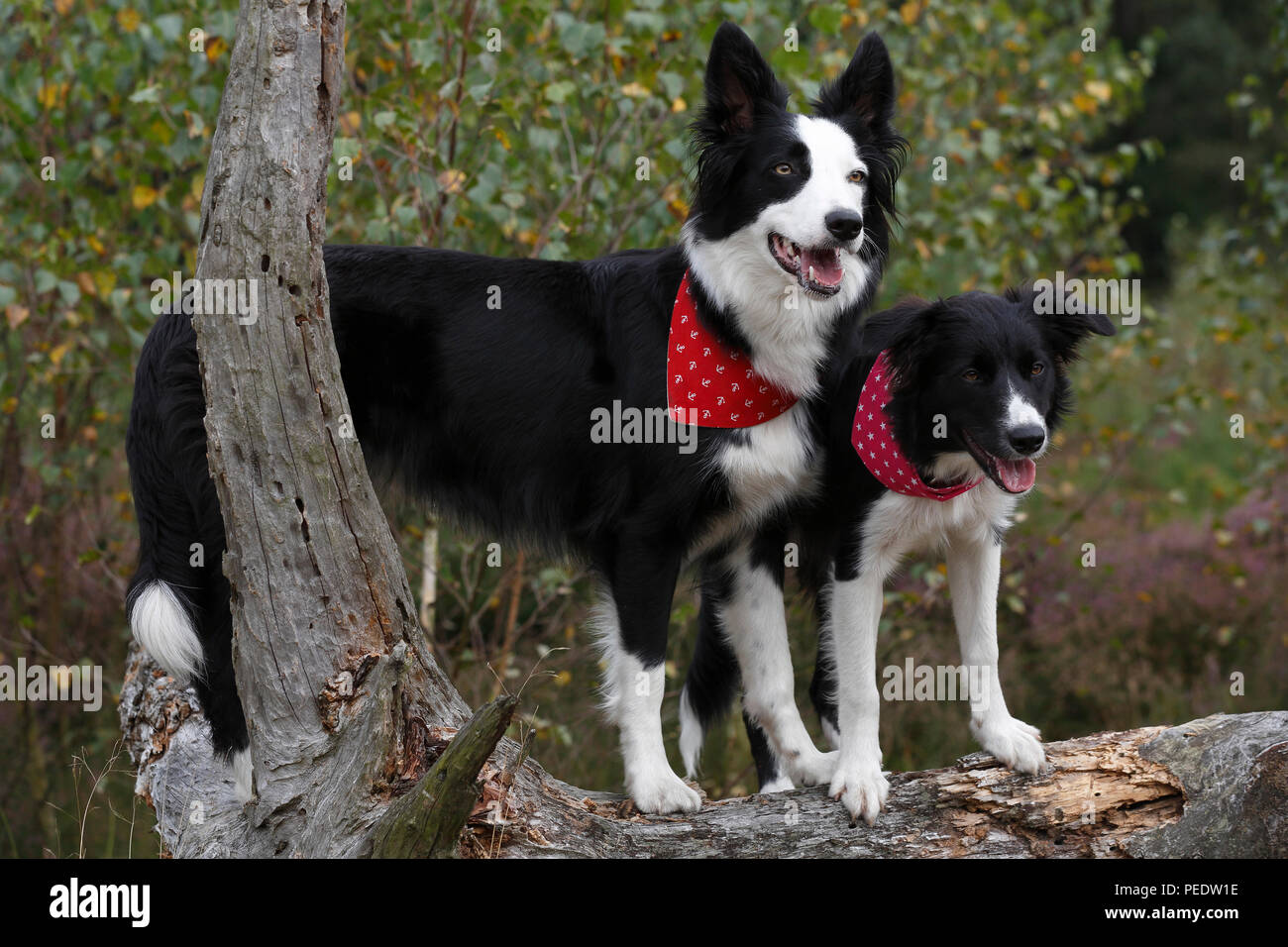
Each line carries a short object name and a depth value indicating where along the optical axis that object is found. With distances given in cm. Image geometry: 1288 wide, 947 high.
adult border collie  336
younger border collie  313
